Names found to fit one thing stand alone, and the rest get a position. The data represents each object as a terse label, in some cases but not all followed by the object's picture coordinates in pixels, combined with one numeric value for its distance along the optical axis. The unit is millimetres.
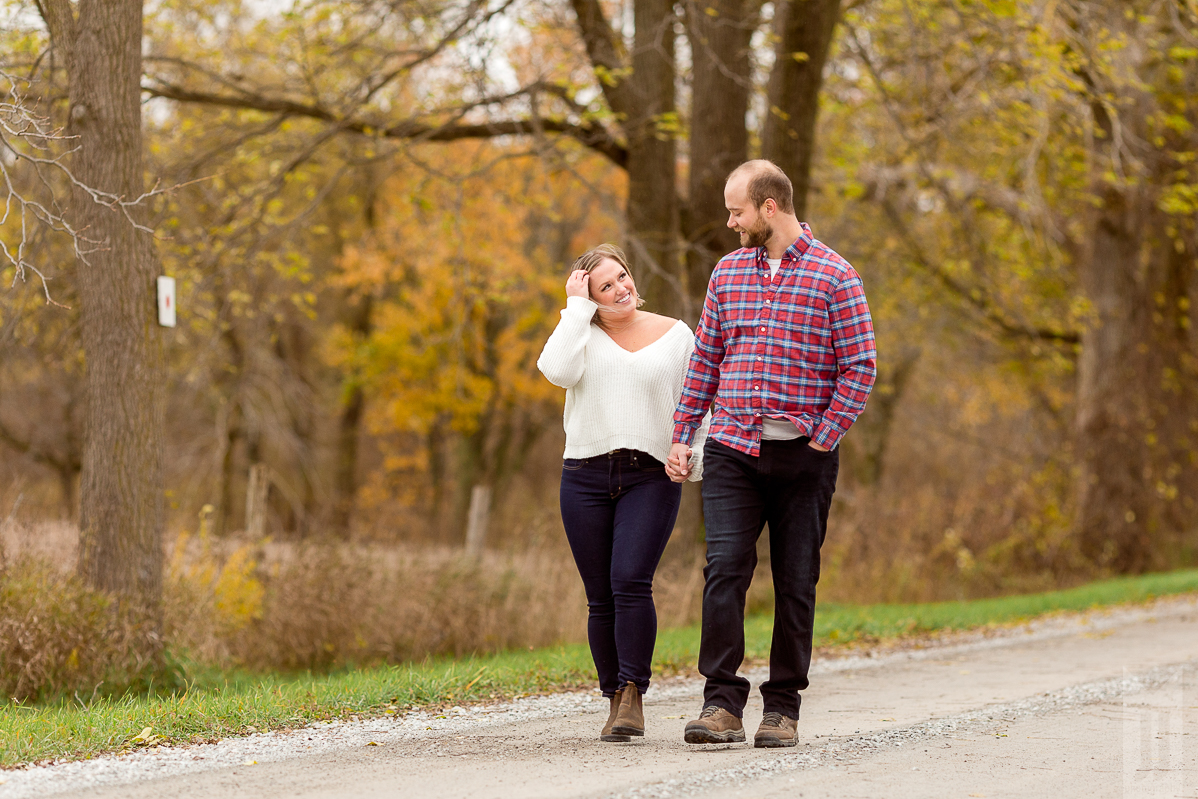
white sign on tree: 14766
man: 8914
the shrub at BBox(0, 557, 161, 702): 13227
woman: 9289
